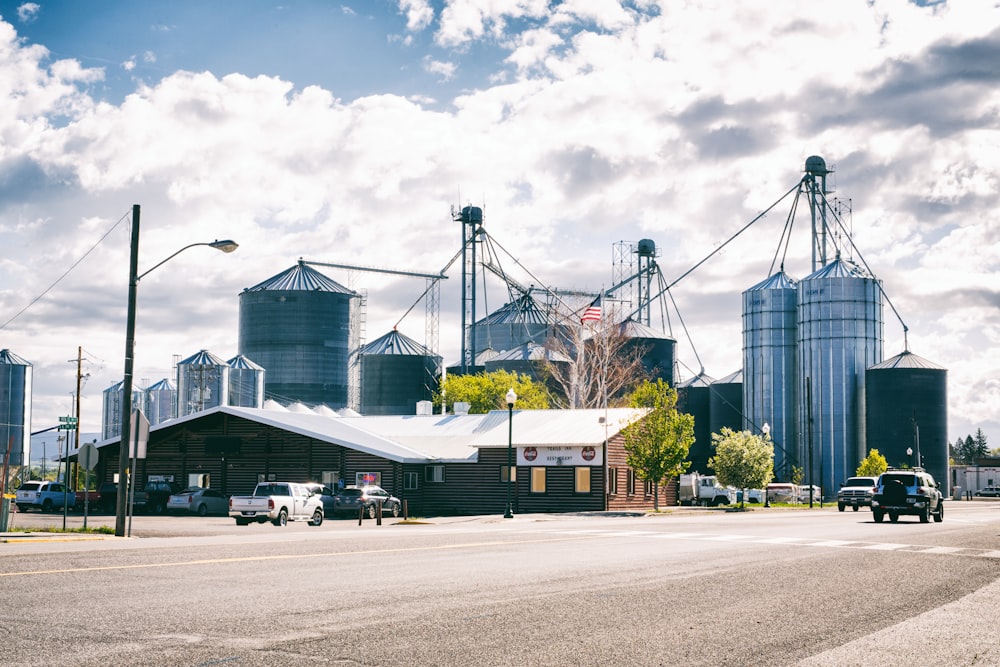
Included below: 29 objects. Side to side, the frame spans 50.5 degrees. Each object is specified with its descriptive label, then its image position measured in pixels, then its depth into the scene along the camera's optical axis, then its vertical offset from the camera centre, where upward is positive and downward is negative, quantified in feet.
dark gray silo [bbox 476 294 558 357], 476.95 +54.94
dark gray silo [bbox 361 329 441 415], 458.50 +28.99
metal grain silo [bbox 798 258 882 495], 331.77 +28.00
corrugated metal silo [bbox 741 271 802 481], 346.33 +29.12
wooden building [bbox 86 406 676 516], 185.57 -2.24
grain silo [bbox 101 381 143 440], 520.42 +17.90
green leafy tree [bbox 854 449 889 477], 303.68 -3.74
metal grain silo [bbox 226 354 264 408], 445.78 +26.24
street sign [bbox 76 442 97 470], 97.91 -1.35
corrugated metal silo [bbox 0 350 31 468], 445.37 +17.86
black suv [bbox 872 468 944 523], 133.49 -5.45
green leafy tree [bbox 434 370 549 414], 333.21 +18.70
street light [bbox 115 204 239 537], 95.25 +7.92
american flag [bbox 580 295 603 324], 253.24 +31.85
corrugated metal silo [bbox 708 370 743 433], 376.07 +17.12
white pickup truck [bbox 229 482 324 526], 136.26 -7.86
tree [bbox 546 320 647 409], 262.47 +21.96
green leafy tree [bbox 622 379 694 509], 181.68 +1.15
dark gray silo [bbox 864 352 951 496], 325.62 +12.63
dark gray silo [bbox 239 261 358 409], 469.16 +46.65
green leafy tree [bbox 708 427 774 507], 236.84 -2.64
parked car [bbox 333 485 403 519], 161.68 -8.34
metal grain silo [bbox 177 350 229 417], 436.35 +25.70
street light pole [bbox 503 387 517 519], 147.95 +6.52
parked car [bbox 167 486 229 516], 174.50 -9.49
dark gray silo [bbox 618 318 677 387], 387.96 +38.01
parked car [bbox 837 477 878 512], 192.95 -7.66
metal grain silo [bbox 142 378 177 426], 524.11 +20.95
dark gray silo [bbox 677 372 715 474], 385.50 +11.88
